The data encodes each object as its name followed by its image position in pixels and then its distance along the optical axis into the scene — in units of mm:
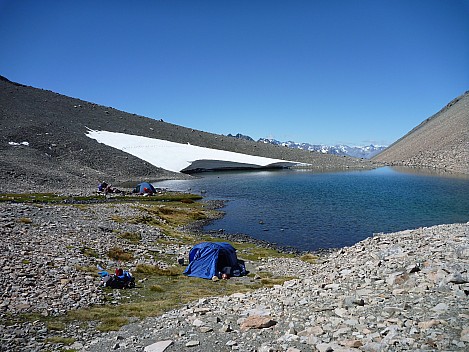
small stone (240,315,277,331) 9680
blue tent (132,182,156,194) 55625
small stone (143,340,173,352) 9336
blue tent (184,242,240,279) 20438
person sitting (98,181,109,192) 52534
